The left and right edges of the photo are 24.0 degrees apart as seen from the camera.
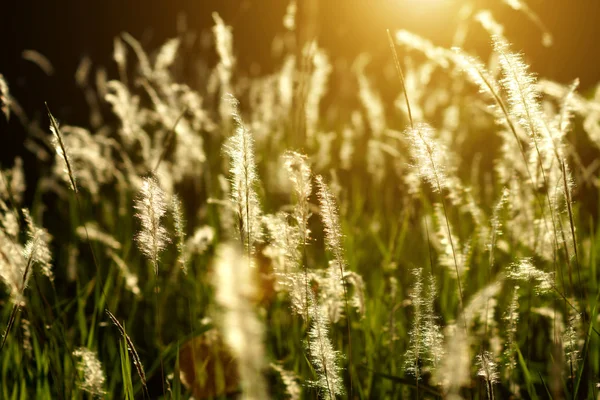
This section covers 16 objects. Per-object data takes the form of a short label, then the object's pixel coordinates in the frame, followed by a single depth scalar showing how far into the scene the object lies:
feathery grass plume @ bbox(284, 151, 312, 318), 1.10
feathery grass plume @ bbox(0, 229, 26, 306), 1.14
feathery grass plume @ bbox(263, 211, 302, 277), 1.13
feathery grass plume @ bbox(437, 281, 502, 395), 0.91
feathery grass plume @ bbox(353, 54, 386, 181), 2.20
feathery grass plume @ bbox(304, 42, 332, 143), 2.22
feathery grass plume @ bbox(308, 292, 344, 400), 1.08
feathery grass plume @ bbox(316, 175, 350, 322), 1.08
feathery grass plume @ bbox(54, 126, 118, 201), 1.88
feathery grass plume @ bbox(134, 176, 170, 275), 1.09
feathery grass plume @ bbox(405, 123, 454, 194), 1.13
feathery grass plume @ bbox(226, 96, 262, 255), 1.08
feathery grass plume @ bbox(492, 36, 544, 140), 1.13
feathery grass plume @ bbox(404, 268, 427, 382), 1.11
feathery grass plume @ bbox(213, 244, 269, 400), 0.85
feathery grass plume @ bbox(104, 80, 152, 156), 1.71
